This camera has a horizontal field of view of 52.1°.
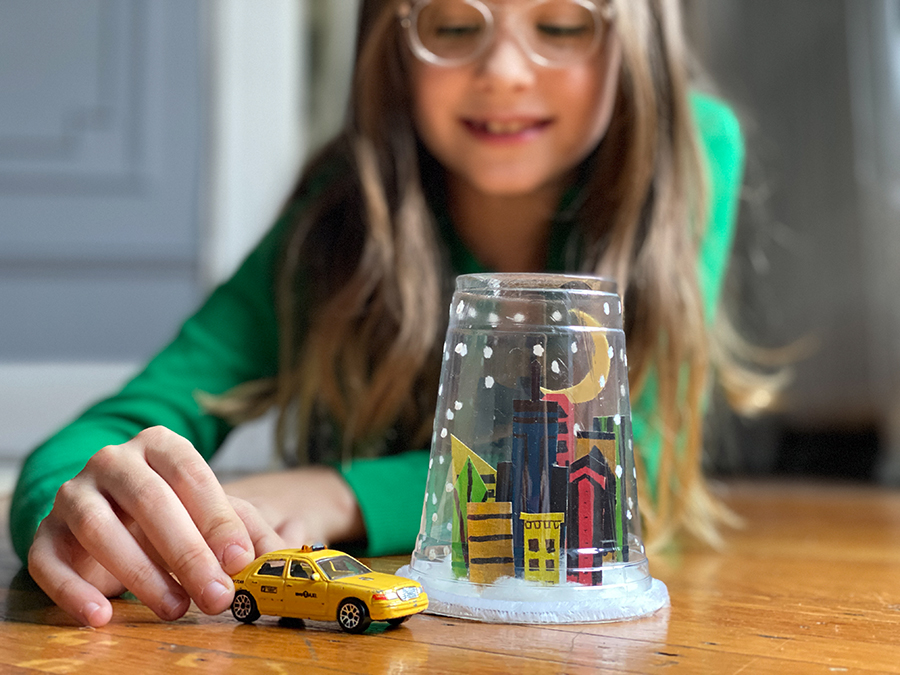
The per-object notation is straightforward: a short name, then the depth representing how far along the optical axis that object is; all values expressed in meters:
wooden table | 0.51
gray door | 2.13
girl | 1.04
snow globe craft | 0.59
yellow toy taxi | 0.56
